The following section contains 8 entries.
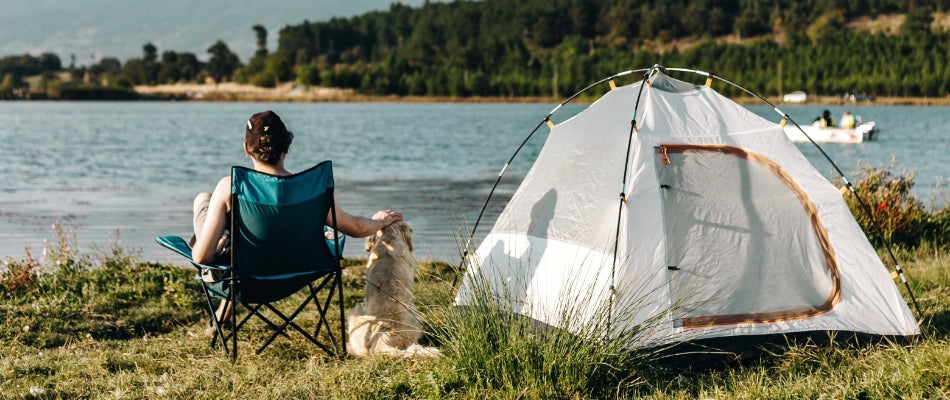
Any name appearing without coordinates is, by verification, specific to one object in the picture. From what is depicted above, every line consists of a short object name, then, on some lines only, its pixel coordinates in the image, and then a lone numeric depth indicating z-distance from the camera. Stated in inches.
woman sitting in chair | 193.3
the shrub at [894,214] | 348.5
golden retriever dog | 202.5
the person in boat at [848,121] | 1205.7
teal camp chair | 188.4
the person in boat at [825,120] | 1192.2
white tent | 210.2
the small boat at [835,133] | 1176.2
